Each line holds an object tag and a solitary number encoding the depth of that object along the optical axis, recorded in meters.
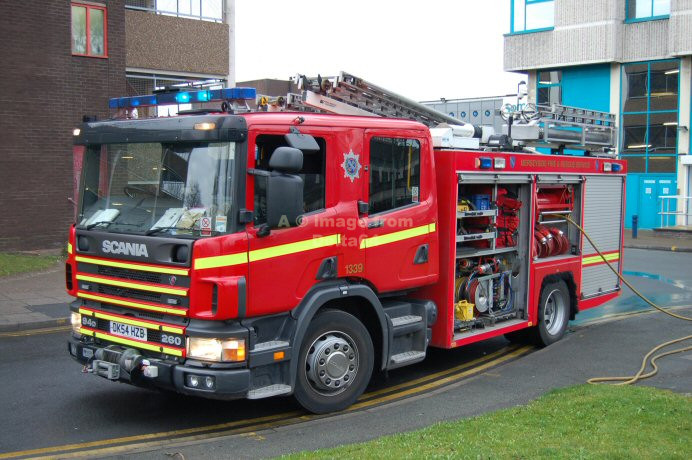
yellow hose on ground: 8.18
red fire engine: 6.18
